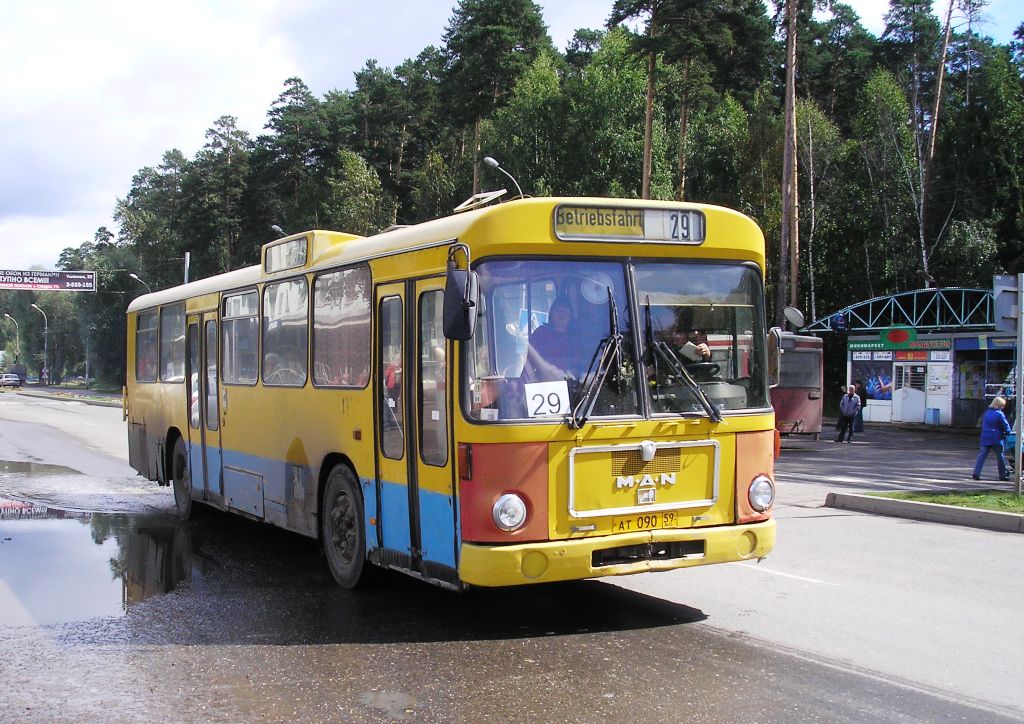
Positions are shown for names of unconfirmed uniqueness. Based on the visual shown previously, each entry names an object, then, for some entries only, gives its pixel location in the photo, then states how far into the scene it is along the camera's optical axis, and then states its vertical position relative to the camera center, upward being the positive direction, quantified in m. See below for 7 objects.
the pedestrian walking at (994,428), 18.48 -1.25
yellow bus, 6.45 -0.22
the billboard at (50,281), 67.25 +5.87
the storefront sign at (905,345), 33.91 +0.55
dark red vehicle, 27.52 -0.73
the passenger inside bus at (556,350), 6.53 +0.09
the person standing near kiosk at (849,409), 29.53 -1.40
